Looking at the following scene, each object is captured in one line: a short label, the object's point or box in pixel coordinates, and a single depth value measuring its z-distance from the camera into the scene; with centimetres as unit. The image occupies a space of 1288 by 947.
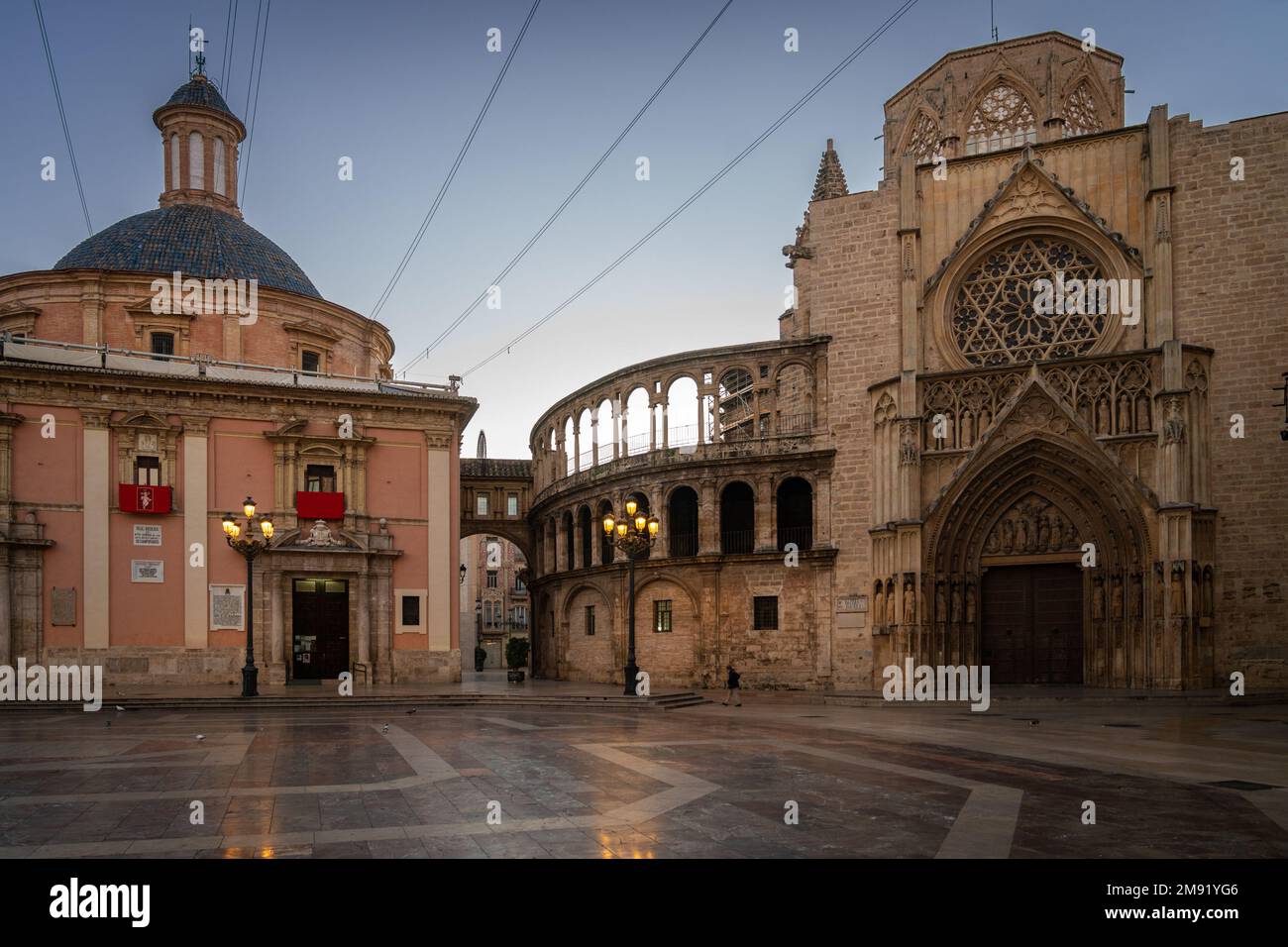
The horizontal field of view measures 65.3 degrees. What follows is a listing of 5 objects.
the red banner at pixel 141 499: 3081
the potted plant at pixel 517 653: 7319
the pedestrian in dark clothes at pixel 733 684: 2858
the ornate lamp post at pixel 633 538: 2825
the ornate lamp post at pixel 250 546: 2723
